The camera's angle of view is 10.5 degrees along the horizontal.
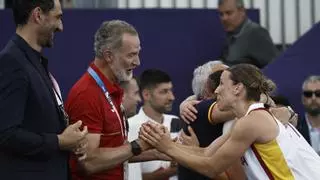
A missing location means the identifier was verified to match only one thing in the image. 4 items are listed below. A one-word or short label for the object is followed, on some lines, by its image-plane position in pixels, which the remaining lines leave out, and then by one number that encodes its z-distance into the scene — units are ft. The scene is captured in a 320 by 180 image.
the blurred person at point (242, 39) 60.27
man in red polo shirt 37.52
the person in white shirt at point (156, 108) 52.15
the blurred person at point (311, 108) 54.93
